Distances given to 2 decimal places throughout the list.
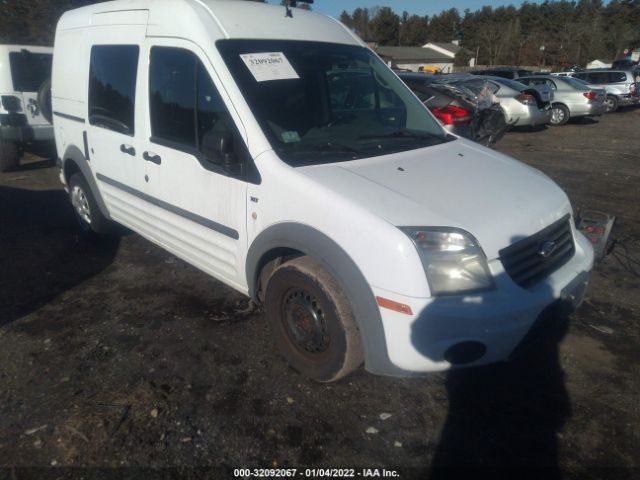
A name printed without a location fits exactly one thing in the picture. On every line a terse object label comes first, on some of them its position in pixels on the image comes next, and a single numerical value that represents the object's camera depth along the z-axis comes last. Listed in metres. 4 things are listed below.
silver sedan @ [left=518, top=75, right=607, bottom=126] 15.09
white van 2.46
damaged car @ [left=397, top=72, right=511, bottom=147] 8.31
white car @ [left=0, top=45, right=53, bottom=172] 8.06
